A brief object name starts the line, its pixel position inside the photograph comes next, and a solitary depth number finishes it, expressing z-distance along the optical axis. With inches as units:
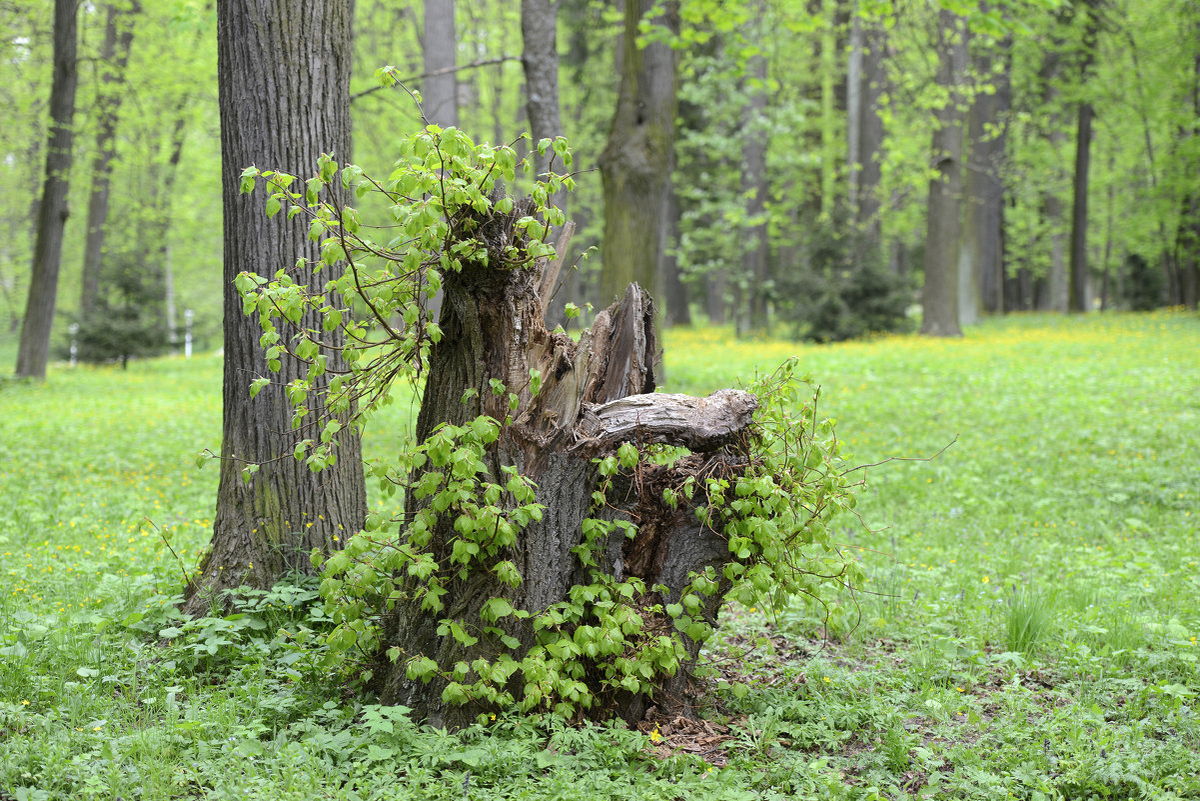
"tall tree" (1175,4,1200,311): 796.0
